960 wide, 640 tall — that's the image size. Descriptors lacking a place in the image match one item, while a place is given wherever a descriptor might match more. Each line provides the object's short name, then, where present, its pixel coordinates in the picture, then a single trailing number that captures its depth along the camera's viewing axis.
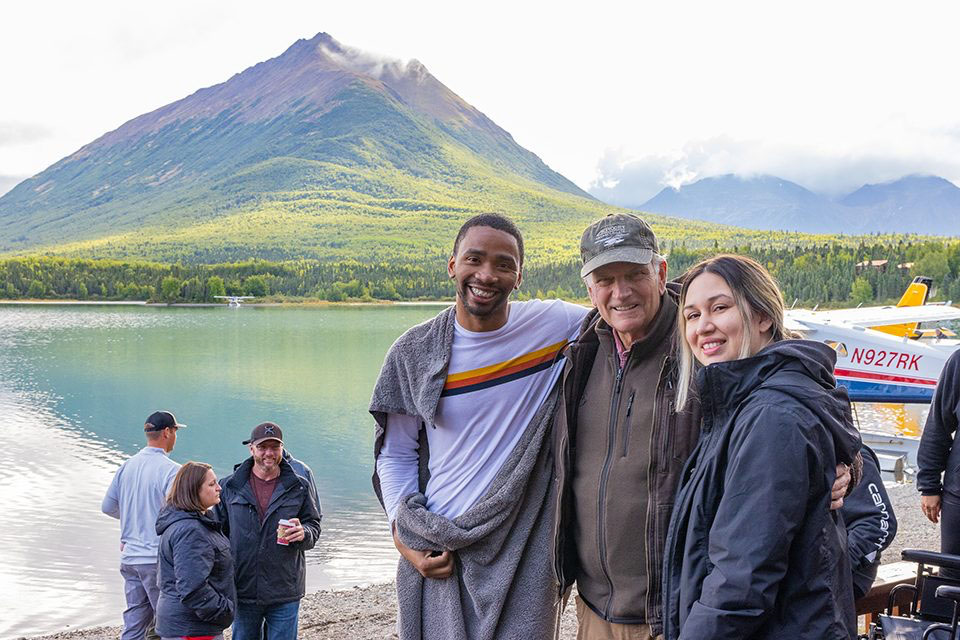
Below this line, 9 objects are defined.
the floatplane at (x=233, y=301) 96.50
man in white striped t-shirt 2.36
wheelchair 2.36
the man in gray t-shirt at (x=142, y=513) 5.05
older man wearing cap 2.04
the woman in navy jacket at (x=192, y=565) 3.89
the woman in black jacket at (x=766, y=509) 1.53
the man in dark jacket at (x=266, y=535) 4.32
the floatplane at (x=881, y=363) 16.67
